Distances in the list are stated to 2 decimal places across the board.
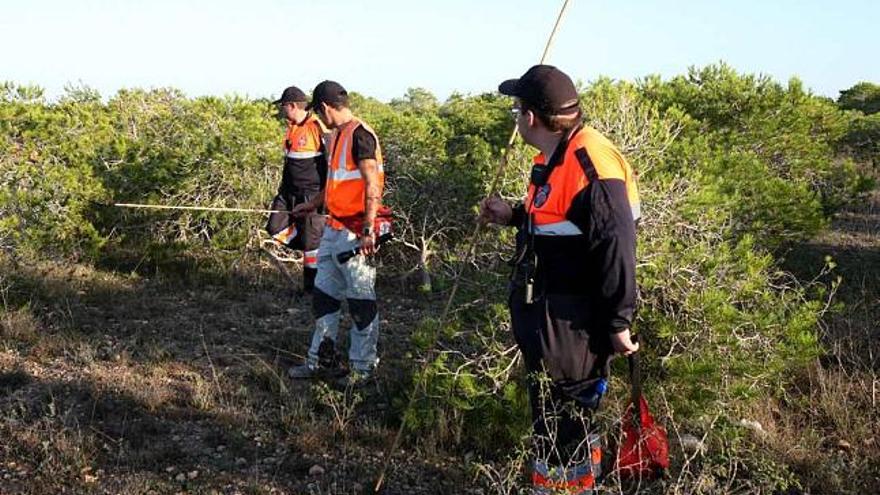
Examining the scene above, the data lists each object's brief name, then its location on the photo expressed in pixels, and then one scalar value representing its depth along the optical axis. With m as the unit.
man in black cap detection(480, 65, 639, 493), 2.73
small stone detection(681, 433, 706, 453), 3.92
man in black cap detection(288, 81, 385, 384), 4.80
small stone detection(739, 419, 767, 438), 4.09
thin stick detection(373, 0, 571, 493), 3.18
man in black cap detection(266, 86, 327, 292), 6.82
